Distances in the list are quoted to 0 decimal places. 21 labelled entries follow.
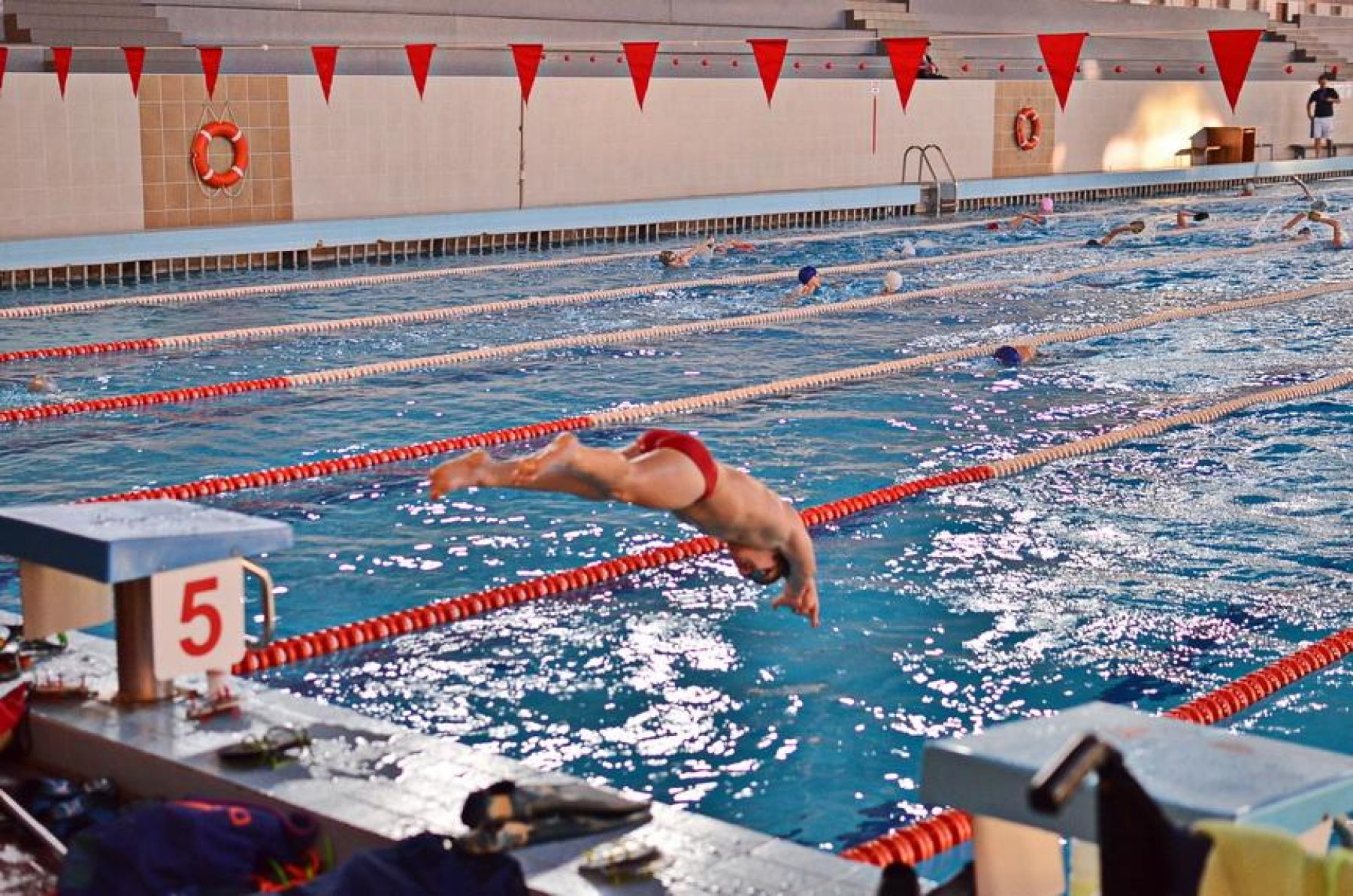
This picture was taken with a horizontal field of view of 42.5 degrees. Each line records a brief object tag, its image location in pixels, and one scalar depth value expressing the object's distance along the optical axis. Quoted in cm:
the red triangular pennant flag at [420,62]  1403
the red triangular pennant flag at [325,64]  1379
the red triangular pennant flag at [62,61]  1286
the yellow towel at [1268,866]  177
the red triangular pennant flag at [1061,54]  1027
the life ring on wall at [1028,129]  2216
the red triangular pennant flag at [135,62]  1296
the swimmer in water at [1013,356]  941
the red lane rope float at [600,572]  474
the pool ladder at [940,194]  1930
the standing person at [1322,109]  2470
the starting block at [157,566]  324
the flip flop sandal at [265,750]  321
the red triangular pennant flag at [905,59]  1212
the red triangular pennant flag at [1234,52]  963
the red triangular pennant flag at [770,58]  1284
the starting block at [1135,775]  197
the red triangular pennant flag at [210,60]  1352
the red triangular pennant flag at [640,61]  1329
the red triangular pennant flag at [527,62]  1359
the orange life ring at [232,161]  1438
